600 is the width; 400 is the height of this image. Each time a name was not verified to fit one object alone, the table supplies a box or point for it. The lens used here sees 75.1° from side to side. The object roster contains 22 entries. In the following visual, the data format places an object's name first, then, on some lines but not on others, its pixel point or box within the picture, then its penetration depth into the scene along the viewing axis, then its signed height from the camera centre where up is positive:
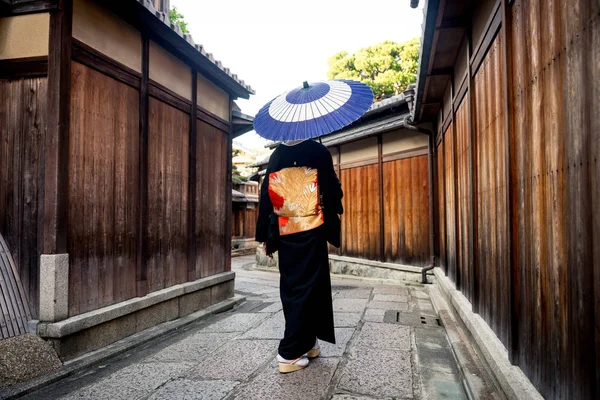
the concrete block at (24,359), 3.38 -1.30
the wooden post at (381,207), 10.27 +0.18
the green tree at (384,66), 22.67 +8.97
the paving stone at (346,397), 2.95 -1.39
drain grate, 5.24 -1.49
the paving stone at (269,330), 4.79 -1.50
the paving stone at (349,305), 6.29 -1.55
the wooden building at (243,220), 23.28 -0.32
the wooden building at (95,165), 3.98 +0.60
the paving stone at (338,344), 4.04 -1.44
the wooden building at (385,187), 9.27 +0.72
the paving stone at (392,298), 7.05 -1.57
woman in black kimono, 3.67 -0.21
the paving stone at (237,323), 5.30 -1.56
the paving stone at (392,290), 7.96 -1.61
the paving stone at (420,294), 7.34 -1.58
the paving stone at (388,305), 6.33 -1.53
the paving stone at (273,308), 6.38 -1.58
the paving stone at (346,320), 5.23 -1.49
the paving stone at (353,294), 7.49 -1.60
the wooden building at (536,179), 1.78 +0.22
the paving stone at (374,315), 5.55 -1.50
